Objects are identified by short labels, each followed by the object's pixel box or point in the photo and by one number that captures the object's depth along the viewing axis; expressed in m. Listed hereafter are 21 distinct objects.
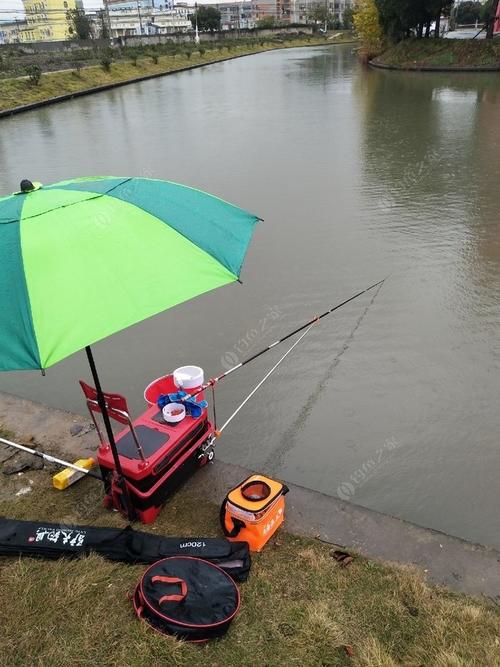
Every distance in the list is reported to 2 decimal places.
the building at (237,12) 129.56
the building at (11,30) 81.54
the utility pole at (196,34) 59.30
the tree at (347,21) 81.75
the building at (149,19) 92.95
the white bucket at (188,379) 3.14
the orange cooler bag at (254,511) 2.50
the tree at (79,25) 60.50
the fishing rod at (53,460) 3.03
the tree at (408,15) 29.92
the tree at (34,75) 24.97
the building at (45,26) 79.65
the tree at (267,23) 84.02
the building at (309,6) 117.91
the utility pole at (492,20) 30.42
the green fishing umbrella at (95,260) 1.73
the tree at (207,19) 71.94
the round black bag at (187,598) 2.08
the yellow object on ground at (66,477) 3.06
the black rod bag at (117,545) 2.43
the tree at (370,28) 35.91
